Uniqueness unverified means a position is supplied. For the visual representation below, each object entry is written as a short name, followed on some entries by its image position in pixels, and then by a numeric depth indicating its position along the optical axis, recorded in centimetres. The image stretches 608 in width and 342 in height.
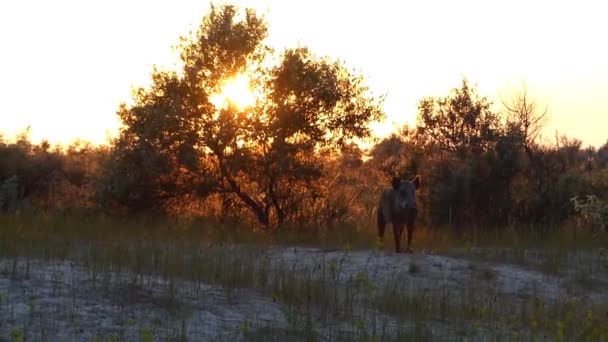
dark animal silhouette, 1883
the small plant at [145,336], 840
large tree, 2311
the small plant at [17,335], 816
